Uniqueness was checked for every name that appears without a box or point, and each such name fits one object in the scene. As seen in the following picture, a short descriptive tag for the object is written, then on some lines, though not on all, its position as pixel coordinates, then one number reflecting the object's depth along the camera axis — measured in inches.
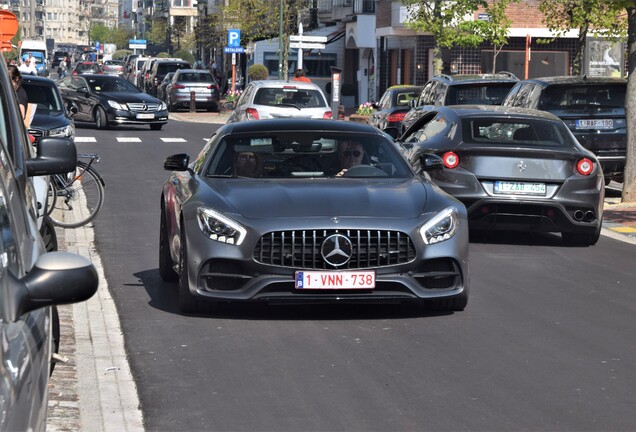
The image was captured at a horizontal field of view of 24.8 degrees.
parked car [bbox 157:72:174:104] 2258.9
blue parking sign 2262.6
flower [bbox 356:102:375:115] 1827.9
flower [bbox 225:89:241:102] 2268.9
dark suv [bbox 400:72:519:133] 968.3
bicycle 629.3
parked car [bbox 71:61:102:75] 3120.1
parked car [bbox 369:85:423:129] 1202.0
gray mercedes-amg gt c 373.1
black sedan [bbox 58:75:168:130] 1540.4
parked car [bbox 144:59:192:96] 2474.2
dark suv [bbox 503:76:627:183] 800.3
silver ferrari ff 562.6
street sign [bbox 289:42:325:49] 1883.2
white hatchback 1101.7
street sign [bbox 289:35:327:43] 1884.8
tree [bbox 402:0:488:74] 1716.3
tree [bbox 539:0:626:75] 1274.6
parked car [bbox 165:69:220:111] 2101.4
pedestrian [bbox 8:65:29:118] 655.1
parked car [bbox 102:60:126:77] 3668.8
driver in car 430.3
